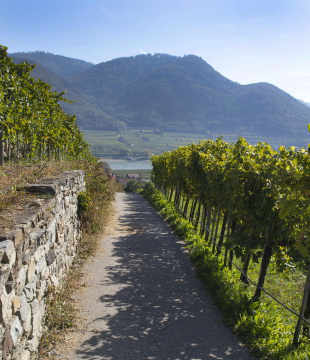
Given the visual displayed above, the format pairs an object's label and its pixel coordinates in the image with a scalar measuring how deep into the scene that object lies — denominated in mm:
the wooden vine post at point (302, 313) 3887
